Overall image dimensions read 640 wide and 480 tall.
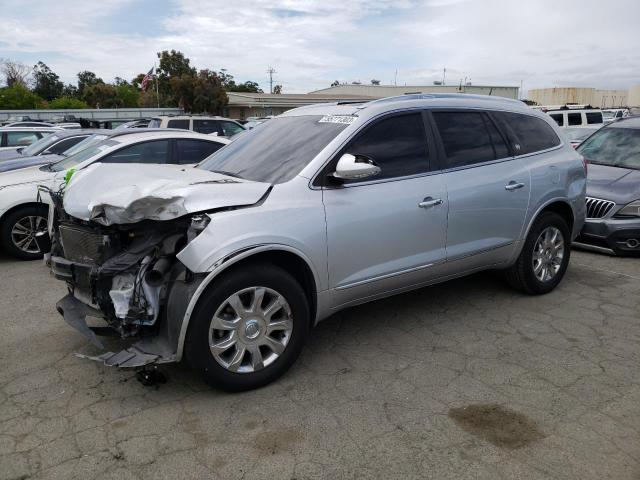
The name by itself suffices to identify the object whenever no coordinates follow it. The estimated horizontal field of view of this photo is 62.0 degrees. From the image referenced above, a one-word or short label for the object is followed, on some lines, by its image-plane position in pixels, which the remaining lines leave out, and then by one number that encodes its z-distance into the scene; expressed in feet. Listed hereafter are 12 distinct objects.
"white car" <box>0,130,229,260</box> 21.93
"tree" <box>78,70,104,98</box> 273.72
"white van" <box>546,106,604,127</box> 60.59
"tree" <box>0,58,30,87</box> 250.78
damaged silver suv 10.63
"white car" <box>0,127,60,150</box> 41.91
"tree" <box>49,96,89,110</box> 191.72
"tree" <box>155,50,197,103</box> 191.72
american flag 118.97
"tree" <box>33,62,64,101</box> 274.57
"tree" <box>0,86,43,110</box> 175.05
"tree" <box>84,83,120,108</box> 218.18
